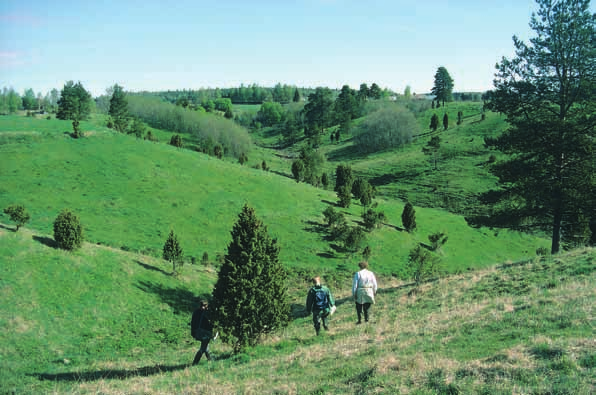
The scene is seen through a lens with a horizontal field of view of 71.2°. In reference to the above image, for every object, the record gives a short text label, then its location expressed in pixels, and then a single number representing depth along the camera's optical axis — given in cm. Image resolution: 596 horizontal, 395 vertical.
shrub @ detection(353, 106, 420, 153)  12756
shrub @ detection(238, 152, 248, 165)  9059
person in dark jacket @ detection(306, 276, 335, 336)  1484
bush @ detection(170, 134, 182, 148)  8425
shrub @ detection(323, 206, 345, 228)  4828
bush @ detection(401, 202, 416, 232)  5381
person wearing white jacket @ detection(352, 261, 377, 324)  1502
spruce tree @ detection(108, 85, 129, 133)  11035
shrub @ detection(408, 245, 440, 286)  3388
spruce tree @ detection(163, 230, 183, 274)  3069
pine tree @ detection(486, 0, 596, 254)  2403
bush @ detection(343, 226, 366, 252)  4347
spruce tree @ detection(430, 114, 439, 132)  12545
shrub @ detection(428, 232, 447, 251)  4931
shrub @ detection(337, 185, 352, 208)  5812
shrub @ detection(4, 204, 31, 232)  2674
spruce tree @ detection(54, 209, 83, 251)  2639
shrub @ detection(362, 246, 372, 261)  4262
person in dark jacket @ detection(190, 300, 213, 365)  1410
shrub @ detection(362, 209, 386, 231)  4976
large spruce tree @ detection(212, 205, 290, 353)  1452
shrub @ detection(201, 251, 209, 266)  3751
